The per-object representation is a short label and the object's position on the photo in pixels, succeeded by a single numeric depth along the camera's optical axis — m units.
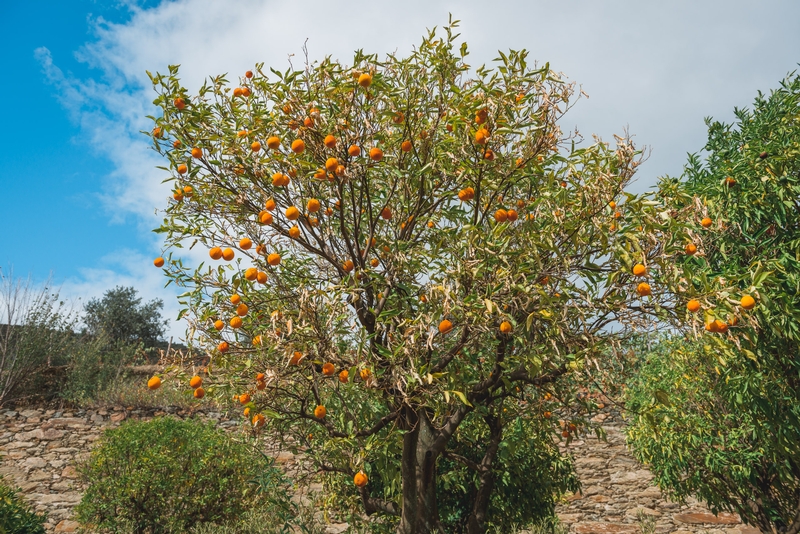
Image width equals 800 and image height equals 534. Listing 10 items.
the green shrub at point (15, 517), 4.18
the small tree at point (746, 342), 3.69
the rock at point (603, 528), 8.10
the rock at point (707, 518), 8.09
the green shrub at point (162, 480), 5.81
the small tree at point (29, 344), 10.08
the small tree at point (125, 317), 16.38
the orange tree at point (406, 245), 2.87
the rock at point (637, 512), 8.47
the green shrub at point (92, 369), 10.31
